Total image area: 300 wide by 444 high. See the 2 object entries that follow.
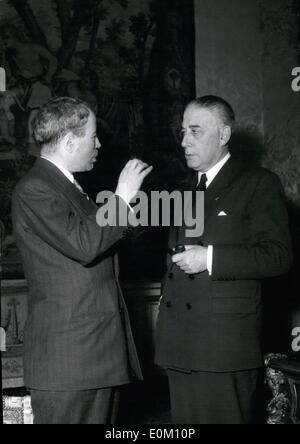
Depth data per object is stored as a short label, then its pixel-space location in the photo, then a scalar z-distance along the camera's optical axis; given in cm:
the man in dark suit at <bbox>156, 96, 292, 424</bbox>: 248
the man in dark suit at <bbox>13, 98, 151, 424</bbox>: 225
